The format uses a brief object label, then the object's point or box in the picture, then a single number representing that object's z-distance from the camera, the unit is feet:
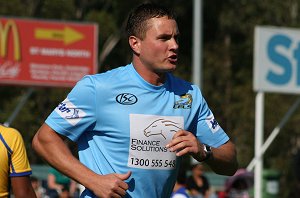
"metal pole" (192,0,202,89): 85.71
